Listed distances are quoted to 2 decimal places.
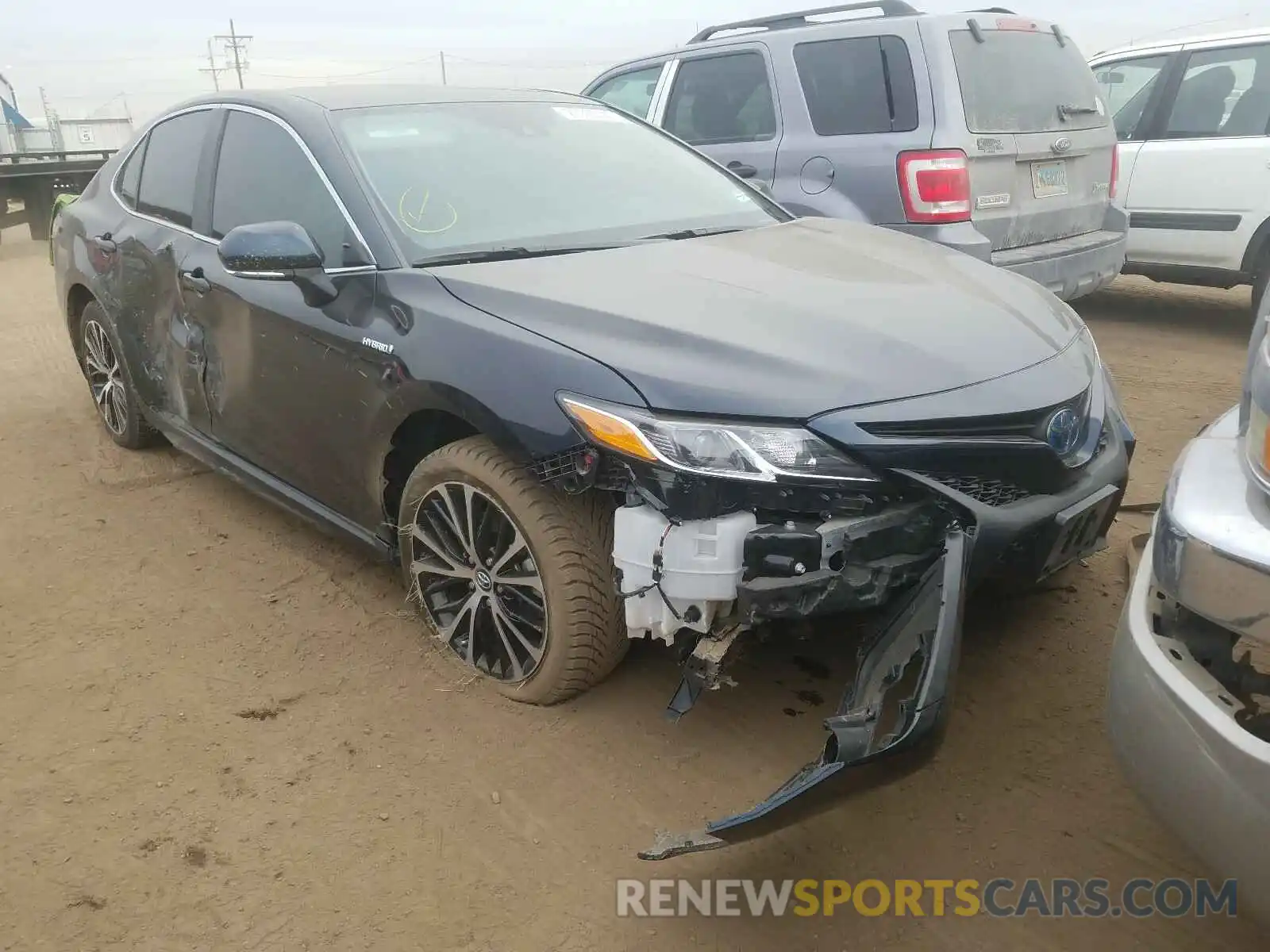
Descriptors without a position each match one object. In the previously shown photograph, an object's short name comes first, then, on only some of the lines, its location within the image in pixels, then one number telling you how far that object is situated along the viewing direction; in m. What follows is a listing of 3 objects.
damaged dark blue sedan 2.19
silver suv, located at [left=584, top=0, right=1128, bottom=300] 5.08
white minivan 6.20
